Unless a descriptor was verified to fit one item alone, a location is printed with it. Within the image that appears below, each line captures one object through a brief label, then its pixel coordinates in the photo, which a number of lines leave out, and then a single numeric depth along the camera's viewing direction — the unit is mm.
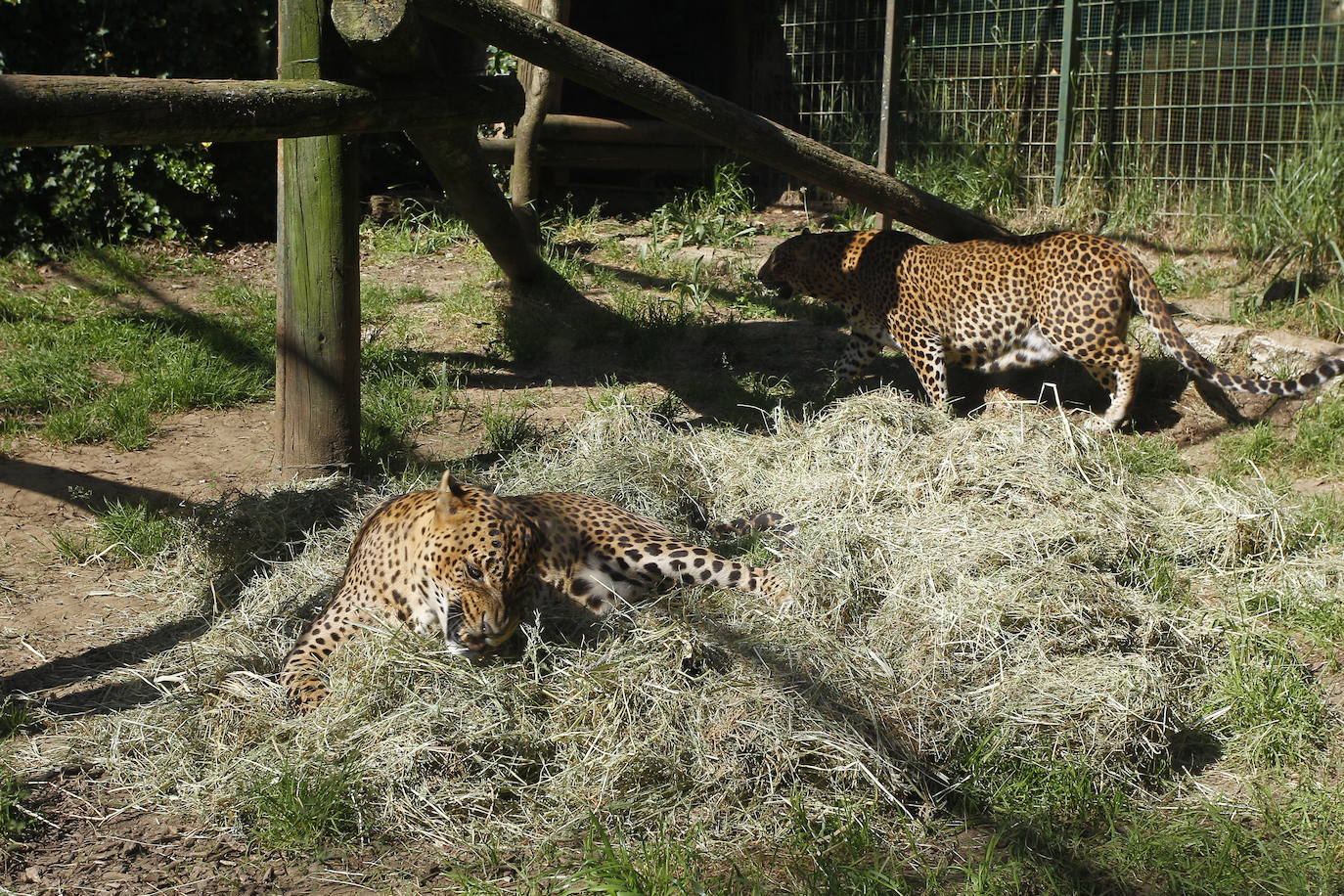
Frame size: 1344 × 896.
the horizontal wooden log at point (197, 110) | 9047
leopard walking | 15156
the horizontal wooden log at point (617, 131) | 22719
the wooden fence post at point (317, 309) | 12828
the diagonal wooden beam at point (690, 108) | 12953
